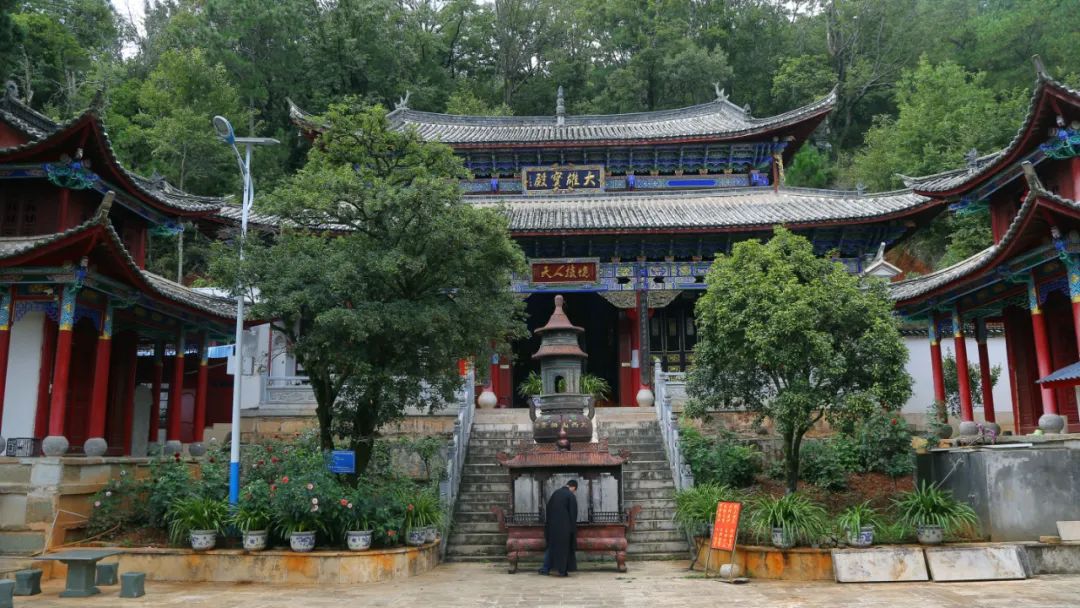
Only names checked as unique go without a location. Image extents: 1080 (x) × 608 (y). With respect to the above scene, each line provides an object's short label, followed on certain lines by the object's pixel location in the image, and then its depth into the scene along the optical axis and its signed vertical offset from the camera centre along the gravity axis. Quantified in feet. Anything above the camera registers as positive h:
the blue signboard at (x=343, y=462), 39.52 -0.61
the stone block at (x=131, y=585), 31.35 -5.10
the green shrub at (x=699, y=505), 39.83 -2.97
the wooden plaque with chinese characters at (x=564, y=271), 72.95 +15.61
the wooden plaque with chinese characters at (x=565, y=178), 82.23 +26.94
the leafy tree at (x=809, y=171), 134.31 +45.24
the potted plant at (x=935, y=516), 36.50 -3.31
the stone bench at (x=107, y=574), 34.04 -5.07
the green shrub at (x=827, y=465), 46.09 -1.20
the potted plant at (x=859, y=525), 35.27 -3.57
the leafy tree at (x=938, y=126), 106.52 +43.27
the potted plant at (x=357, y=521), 36.29 -3.26
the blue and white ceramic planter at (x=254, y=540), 36.35 -3.98
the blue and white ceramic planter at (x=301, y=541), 35.99 -4.04
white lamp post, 38.52 +6.60
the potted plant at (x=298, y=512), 35.99 -2.76
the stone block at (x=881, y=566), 33.72 -5.06
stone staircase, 43.01 -2.51
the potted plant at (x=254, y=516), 36.40 -2.97
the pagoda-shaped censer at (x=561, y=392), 42.68 +2.99
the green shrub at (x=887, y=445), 45.39 -0.09
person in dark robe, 37.27 -3.80
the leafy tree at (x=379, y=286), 38.60 +8.02
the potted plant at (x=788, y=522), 35.60 -3.42
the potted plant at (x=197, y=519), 37.37 -3.13
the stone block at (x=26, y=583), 32.01 -5.09
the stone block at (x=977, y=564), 33.32 -4.96
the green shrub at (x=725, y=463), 47.24 -1.04
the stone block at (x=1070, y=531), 35.53 -3.91
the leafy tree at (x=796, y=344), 39.42 +4.93
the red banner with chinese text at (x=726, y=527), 34.83 -3.52
